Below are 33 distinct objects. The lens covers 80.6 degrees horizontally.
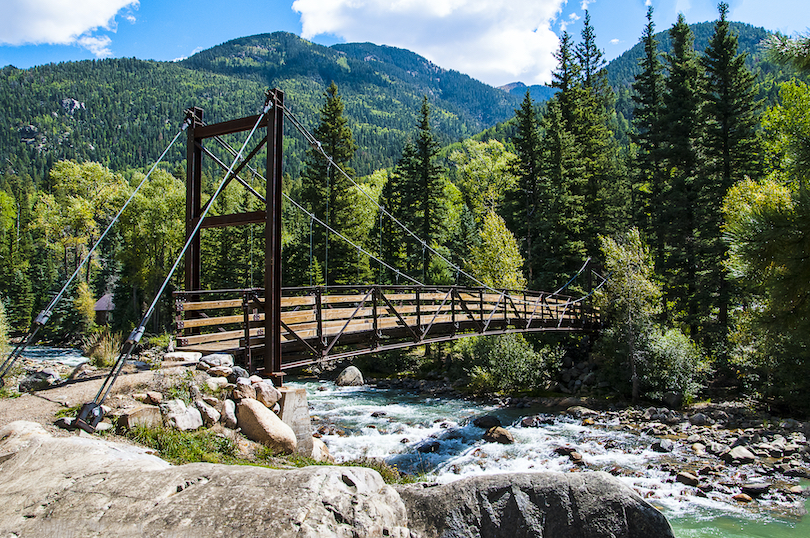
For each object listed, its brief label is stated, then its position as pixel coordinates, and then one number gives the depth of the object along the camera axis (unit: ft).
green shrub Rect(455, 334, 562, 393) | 59.62
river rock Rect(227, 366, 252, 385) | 21.13
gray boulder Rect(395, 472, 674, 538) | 11.78
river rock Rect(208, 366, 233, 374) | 20.64
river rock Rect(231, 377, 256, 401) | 19.85
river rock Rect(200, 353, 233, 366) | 21.47
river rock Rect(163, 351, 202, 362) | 21.18
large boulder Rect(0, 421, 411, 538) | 9.39
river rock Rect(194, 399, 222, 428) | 18.06
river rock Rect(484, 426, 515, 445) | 40.22
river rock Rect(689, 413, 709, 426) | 43.52
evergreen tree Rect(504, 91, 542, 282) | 84.17
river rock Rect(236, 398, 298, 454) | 18.54
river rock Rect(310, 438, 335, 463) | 20.17
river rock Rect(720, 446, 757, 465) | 34.06
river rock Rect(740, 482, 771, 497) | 28.76
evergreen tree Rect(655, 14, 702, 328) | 64.23
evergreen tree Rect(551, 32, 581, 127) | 89.60
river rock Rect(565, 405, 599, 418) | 48.63
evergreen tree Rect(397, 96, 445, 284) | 88.89
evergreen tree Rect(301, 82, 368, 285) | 88.99
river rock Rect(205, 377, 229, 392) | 19.57
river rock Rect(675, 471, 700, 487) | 30.32
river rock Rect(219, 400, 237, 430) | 18.62
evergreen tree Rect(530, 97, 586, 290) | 76.23
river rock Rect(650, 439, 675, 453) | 37.06
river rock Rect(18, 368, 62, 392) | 21.57
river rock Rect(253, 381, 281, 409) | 20.47
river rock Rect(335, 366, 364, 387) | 71.36
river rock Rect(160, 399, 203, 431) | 17.06
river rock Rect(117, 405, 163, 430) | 16.12
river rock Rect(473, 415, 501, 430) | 44.58
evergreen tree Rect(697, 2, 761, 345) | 61.21
